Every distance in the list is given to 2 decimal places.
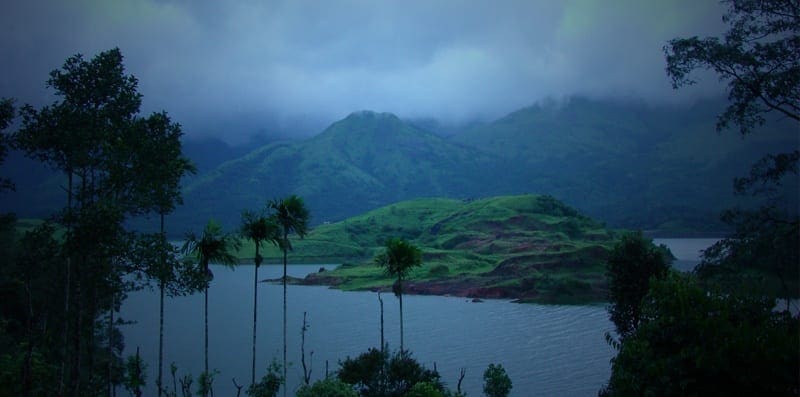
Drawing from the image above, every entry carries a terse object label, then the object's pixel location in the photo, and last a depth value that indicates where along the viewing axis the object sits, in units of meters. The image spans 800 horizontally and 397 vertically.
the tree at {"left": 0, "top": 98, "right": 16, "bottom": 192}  26.97
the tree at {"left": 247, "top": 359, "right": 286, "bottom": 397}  42.69
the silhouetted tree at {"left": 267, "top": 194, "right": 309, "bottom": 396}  48.66
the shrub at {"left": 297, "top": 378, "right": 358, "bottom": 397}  29.72
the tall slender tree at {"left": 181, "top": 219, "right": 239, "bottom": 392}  42.09
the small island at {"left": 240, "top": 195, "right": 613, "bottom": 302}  141.25
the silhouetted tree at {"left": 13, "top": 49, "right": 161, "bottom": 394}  30.08
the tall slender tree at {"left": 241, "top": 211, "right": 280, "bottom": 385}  45.03
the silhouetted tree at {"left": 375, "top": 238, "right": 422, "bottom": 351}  53.59
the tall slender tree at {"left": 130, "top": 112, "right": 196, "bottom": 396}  32.97
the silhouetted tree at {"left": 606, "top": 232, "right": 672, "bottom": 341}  44.50
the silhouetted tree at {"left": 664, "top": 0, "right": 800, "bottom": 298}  23.97
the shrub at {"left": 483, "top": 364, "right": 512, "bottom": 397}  49.28
